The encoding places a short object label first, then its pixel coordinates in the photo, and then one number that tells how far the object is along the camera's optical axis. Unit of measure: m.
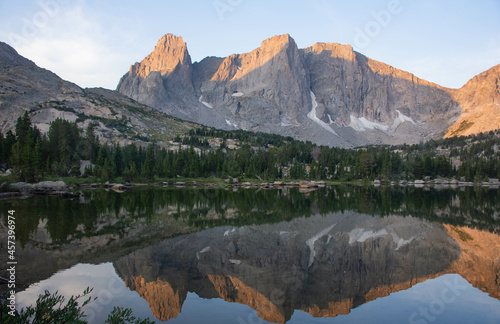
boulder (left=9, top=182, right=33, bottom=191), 44.92
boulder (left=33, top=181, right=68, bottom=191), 48.59
